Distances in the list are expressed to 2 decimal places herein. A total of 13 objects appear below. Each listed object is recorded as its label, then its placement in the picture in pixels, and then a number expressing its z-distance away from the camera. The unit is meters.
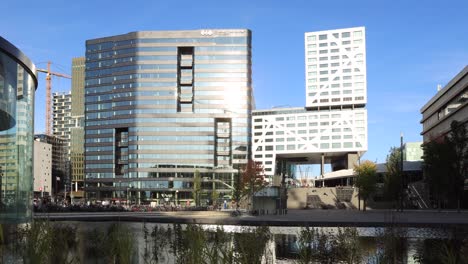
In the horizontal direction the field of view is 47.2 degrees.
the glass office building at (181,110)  152.88
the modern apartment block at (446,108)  82.51
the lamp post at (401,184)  72.60
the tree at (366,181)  79.31
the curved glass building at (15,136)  22.61
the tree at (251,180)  86.75
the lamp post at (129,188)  154.12
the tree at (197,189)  109.72
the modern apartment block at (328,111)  157.25
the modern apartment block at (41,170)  183.70
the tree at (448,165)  60.38
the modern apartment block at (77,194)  172.05
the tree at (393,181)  77.44
